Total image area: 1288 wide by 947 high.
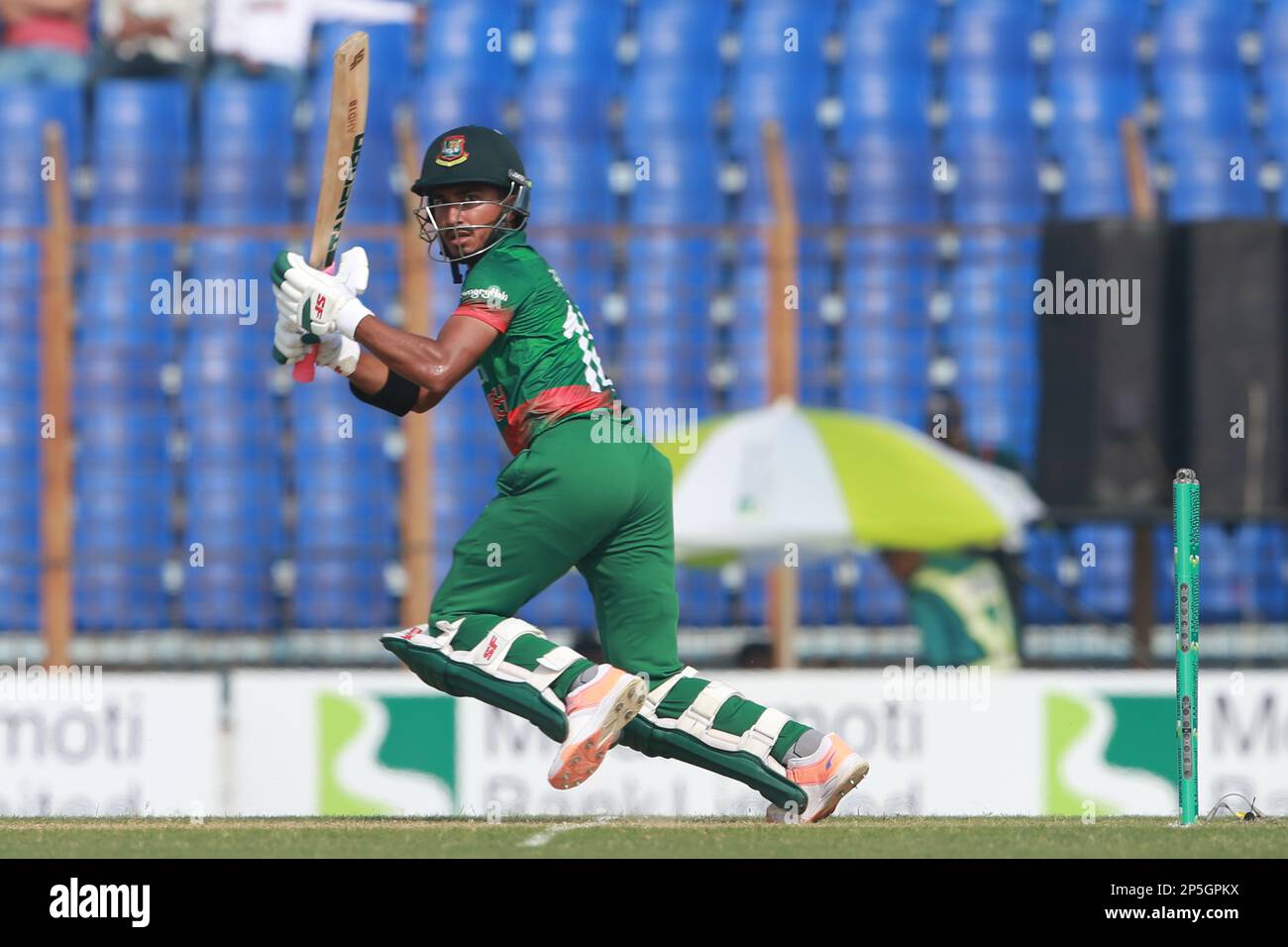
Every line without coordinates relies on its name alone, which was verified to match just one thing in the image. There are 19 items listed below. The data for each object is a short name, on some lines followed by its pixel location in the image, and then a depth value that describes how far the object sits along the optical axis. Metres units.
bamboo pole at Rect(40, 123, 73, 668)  11.51
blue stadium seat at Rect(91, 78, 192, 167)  16.06
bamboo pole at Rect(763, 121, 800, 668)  11.24
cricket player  6.11
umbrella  11.65
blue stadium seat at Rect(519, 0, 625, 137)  16.06
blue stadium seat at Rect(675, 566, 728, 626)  13.04
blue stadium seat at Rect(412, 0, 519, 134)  16.16
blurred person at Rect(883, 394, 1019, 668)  11.97
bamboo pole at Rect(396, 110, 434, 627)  11.11
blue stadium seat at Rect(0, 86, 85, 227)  15.55
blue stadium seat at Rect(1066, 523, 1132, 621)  14.16
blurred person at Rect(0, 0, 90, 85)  16.64
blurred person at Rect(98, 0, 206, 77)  16.61
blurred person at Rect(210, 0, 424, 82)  16.50
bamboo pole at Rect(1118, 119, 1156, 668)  12.07
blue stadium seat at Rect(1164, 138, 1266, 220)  15.87
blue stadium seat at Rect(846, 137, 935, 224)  15.43
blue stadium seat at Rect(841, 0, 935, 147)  16.20
